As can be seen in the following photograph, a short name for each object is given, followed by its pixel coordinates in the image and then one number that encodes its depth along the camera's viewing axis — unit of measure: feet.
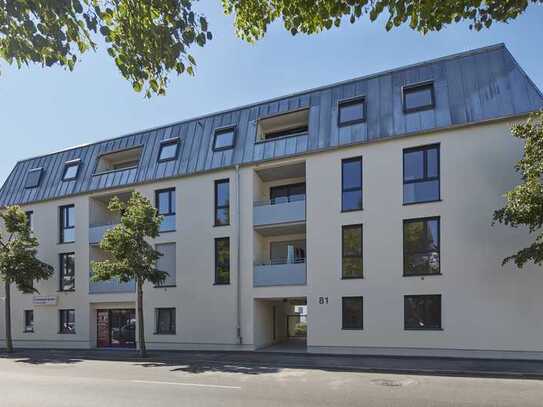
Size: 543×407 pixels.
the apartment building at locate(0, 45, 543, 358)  51.65
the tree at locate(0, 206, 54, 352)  72.38
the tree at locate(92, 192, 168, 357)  59.93
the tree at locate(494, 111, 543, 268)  40.81
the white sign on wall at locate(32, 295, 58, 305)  79.52
